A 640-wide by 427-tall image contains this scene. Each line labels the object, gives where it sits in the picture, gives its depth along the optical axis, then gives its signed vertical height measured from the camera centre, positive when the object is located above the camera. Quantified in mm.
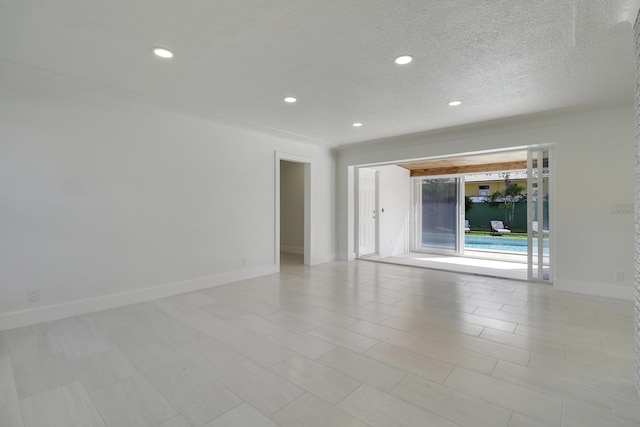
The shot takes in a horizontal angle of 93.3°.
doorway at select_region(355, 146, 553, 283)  4703 -163
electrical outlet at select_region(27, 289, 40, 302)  3105 -841
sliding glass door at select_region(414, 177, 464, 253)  8328 -56
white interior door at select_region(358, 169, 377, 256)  7164 -10
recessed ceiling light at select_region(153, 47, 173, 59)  2547 +1383
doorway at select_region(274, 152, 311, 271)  8048 +30
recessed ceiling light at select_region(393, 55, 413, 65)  2667 +1365
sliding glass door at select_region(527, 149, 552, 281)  4652 -8
